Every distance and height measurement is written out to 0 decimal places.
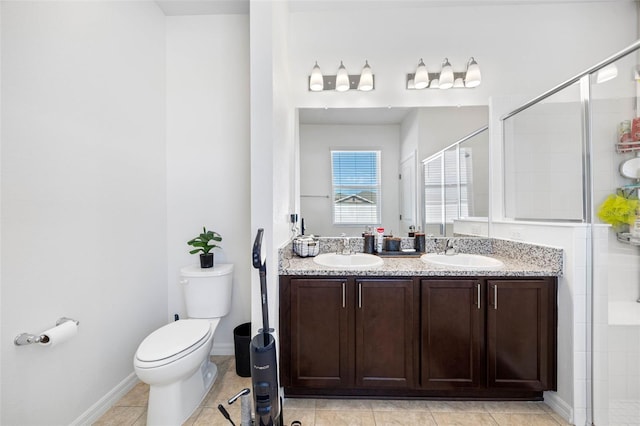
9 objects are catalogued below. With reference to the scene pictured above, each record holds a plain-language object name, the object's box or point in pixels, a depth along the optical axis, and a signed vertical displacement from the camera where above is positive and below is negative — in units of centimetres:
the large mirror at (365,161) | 233 +42
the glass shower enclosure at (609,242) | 152 -20
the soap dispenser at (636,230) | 158 -13
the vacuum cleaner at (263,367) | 117 -68
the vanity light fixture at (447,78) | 227 +111
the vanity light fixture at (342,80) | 229 +110
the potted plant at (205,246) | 211 -28
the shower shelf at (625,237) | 159 -17
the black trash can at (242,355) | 203 -108
